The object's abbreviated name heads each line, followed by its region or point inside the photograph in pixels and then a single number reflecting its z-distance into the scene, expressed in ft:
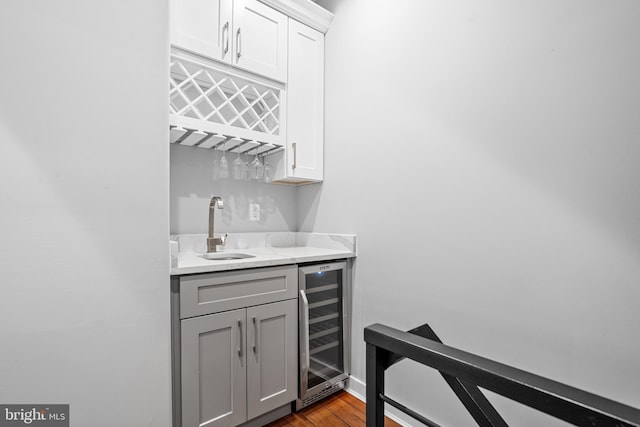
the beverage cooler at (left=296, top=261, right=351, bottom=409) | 5.92
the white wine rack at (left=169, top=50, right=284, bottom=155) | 5.77
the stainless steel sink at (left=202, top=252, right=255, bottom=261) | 6.52
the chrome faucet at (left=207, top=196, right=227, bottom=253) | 6.54
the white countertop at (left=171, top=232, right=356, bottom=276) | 4.95
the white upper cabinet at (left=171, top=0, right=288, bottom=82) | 5.65
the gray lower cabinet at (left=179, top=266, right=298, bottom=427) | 4.70
